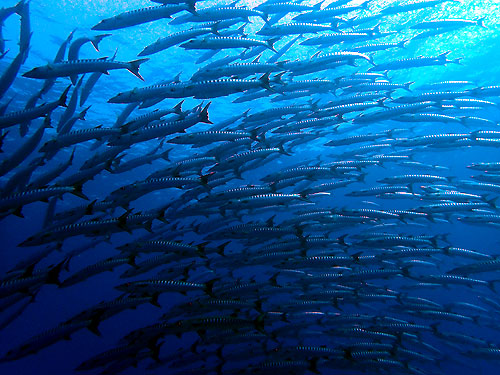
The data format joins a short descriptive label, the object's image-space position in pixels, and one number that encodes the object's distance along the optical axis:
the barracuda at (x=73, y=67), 4.75
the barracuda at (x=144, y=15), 5.06
